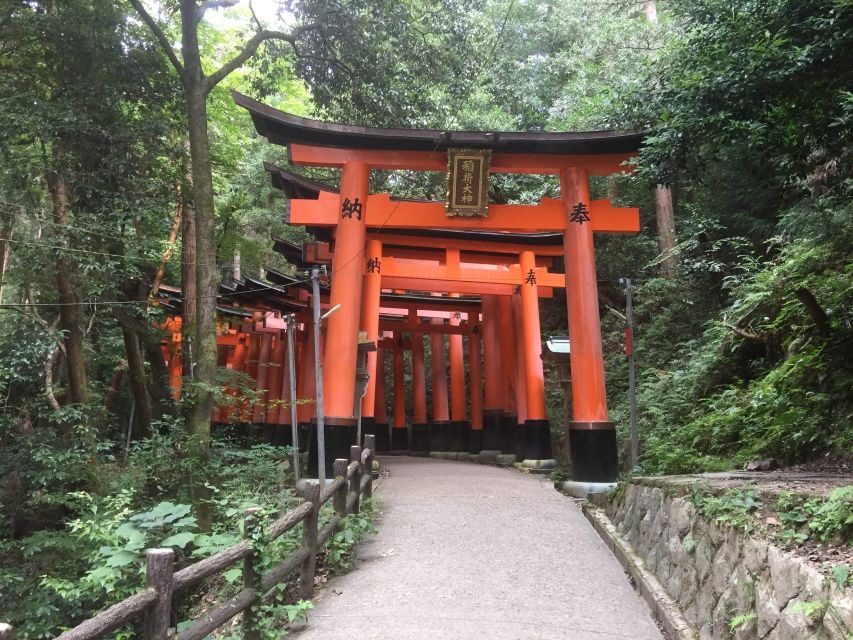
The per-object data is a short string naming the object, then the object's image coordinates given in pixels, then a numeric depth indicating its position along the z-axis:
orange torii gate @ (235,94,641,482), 10.23
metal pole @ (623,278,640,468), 8.84
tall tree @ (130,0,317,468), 8.82
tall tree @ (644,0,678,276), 15.63
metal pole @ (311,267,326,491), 7.66
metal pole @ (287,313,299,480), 9.46
